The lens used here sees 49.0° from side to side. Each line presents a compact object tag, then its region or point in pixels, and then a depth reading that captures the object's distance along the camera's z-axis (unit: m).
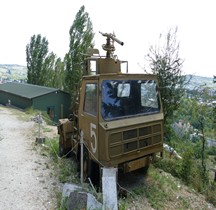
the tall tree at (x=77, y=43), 27.03
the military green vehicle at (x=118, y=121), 5.04
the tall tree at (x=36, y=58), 35.78
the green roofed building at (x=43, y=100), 23.31
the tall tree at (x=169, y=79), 11.82
